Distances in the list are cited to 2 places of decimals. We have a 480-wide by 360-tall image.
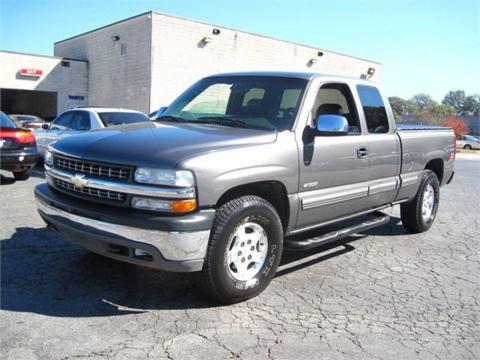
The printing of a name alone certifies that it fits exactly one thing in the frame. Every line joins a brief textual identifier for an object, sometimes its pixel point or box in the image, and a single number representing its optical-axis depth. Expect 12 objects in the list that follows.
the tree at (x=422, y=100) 154.62
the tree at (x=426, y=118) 76.50
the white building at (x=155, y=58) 31.53
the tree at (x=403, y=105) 132.50
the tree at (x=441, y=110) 115.61
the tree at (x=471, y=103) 150.25
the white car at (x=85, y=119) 10.51
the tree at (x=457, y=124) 72.84
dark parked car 9.21
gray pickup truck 3.47
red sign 36.12
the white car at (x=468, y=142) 50.44
